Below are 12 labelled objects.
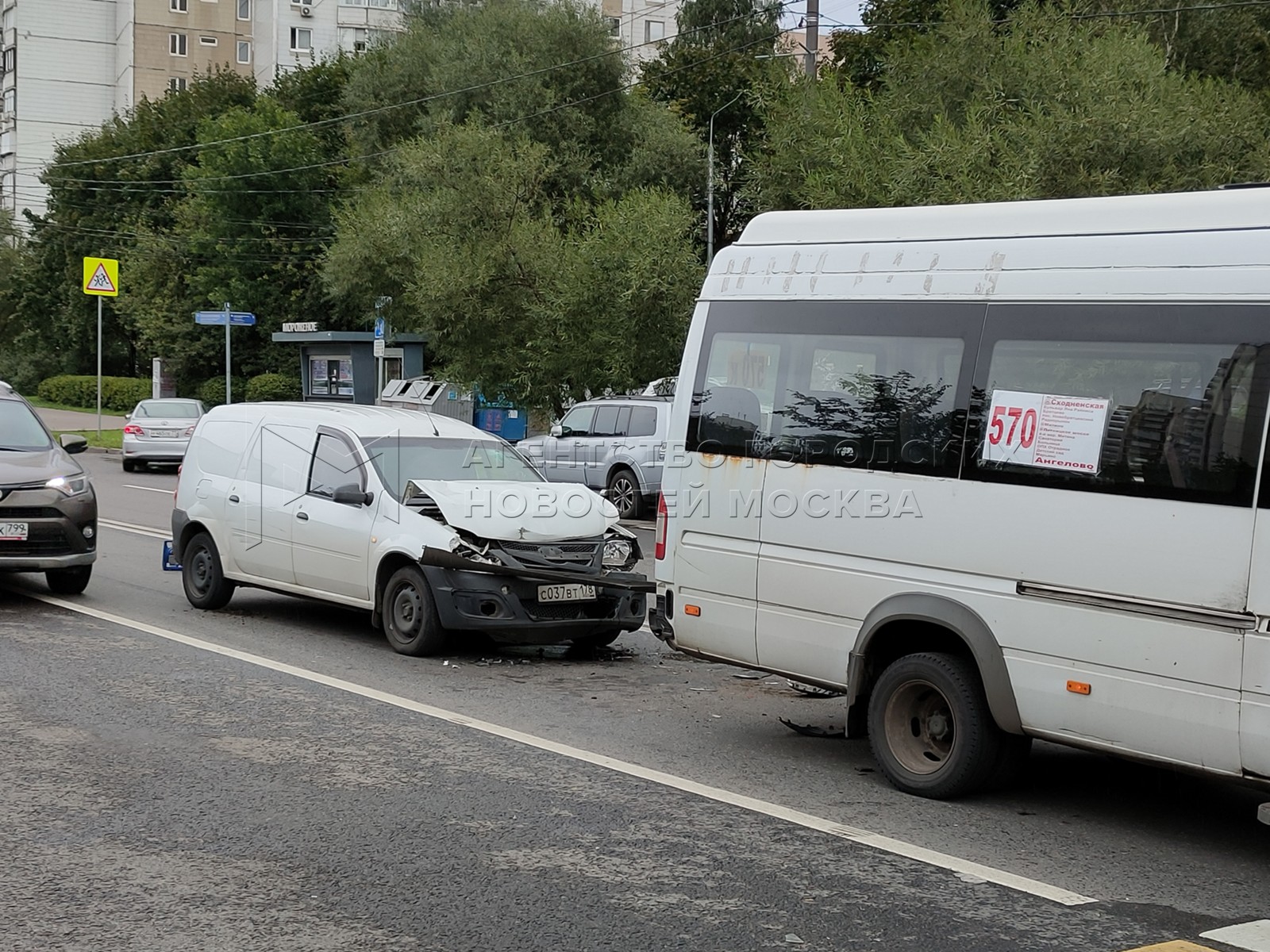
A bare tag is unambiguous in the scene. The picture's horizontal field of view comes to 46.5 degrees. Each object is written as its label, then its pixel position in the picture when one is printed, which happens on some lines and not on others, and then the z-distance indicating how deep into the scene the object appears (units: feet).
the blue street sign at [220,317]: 121.60
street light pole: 107.96
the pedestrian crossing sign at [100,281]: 121.08
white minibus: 19.07
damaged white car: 33.09
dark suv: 39.60
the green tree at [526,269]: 85.20
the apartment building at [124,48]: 278.87
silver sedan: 102.99
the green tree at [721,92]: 142.41
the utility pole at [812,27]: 76.75
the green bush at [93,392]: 193.47
